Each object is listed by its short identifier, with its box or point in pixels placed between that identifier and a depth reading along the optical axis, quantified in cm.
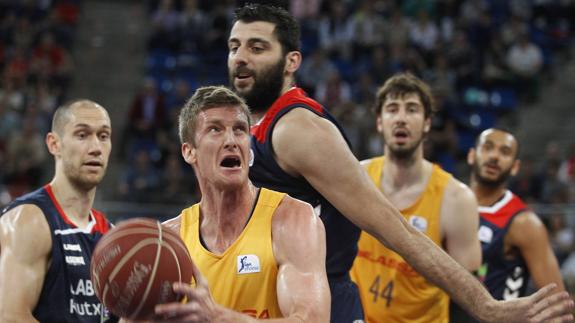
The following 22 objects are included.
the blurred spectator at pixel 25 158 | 1103
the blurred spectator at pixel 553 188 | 1084
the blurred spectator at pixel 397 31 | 1472
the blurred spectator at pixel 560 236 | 966
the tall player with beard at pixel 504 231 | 616
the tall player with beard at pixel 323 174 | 372
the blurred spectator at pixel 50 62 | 1356
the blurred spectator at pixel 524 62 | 1470
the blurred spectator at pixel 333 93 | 1326
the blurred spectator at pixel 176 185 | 1097
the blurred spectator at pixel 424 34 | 1488
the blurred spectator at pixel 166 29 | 1510
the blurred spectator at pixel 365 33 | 1498
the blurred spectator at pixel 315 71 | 1387
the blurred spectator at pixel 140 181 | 1100
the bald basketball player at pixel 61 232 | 450
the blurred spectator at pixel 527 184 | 1134
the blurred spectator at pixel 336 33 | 1499
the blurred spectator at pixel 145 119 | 1274
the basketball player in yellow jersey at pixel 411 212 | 539
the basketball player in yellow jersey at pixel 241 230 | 334
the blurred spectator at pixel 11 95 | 1267
